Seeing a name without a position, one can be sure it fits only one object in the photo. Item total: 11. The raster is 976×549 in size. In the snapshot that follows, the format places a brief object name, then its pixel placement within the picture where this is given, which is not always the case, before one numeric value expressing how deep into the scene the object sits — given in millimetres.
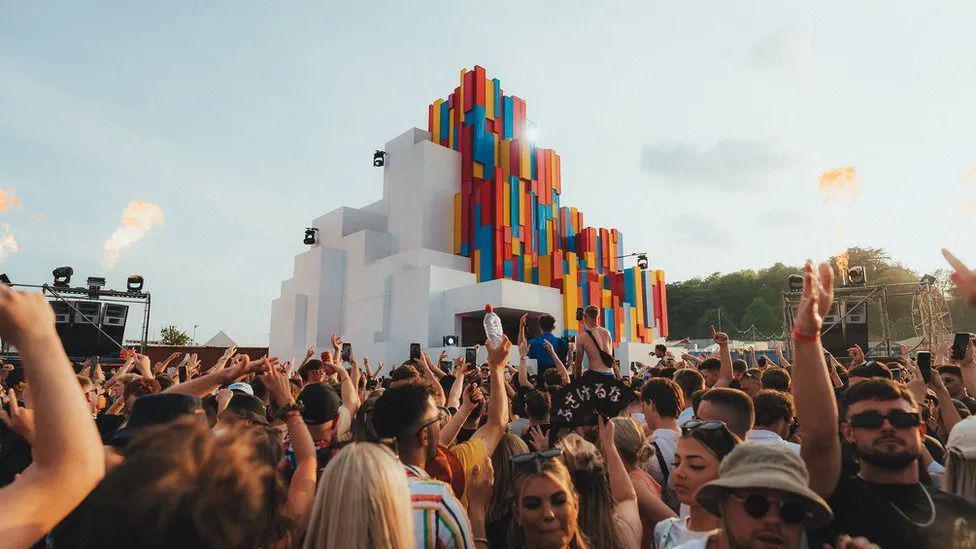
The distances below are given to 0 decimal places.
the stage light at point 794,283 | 16297
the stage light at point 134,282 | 19323
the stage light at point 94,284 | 18094
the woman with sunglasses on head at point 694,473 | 2592
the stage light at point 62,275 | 17969
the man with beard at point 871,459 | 2246
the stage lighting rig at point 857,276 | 17661
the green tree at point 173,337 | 40706
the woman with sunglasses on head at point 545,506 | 2541
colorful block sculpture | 31031
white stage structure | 28000
